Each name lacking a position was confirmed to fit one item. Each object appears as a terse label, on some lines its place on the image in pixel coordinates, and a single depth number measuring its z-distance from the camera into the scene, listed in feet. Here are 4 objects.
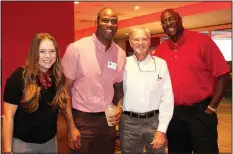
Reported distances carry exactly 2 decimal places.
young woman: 6.16
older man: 7.58
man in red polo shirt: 8.83
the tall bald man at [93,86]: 7.64
